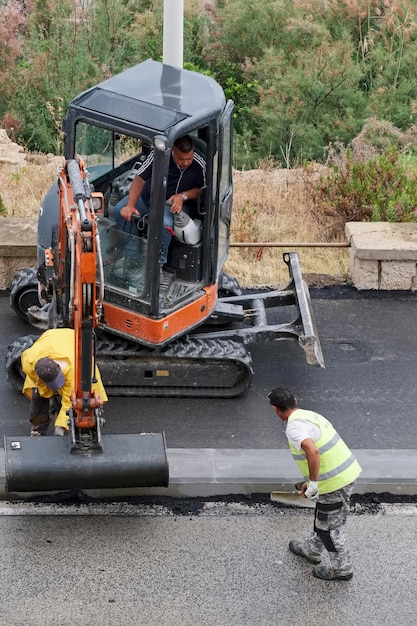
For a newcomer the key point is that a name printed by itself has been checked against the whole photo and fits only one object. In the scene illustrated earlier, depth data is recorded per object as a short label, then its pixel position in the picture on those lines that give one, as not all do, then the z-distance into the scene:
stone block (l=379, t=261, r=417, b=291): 20.67
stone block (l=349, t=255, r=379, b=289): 20.73
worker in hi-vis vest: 12.02
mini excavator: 15.03
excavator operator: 15.52
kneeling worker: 13.84
